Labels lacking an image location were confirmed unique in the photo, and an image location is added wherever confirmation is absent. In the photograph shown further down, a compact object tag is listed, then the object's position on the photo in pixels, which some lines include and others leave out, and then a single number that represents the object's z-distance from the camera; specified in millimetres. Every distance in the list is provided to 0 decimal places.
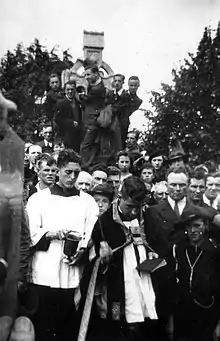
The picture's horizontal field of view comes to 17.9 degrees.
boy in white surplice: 5473
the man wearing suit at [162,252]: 5664
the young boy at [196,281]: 5688
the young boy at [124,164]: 8422
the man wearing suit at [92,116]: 10555
